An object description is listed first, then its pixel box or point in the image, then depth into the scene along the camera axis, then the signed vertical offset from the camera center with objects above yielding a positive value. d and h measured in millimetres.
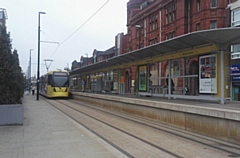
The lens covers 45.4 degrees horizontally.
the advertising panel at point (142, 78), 21383 +640
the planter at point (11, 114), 11859 -1192
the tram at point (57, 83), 35875 +371
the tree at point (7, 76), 12445 +420
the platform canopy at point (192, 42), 11750 +2210
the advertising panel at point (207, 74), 13688 +645
